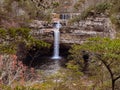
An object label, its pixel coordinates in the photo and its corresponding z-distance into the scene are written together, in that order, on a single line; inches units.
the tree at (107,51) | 587.8
